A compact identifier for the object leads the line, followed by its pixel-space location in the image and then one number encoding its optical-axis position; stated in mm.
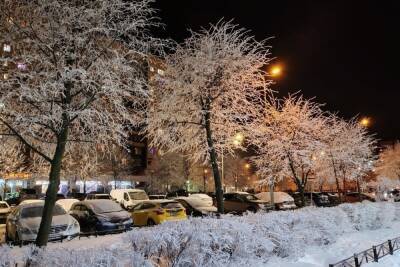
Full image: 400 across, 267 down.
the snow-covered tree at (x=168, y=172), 64625
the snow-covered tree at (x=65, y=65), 9039
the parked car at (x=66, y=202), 25378
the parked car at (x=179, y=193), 48791
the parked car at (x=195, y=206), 24322
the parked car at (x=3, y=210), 23156
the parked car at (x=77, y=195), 44372
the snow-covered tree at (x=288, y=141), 22469
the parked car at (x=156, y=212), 19016
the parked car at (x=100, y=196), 34109
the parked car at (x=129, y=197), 27938
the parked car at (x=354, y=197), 38806
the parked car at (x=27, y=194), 43719
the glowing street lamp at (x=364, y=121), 34269
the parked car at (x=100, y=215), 16886
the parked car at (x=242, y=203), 27041
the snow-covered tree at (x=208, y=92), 15828
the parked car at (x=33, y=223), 14156
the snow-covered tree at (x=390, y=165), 66375
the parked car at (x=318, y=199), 36562
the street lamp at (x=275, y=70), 17128
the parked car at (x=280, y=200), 29427
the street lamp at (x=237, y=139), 17734
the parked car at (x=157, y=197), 37384
